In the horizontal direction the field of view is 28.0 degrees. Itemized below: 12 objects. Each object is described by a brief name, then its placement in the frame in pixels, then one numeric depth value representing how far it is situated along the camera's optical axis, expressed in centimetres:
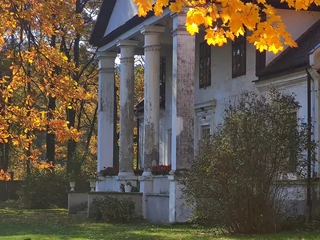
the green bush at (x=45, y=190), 3234
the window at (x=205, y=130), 2365
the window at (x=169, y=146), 2653
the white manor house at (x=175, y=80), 1845
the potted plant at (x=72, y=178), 3191
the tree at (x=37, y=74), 1207
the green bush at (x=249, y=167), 1397
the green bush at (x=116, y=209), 2030
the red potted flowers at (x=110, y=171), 2530
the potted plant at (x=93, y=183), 2711
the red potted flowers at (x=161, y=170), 2041
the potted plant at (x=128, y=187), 2297
